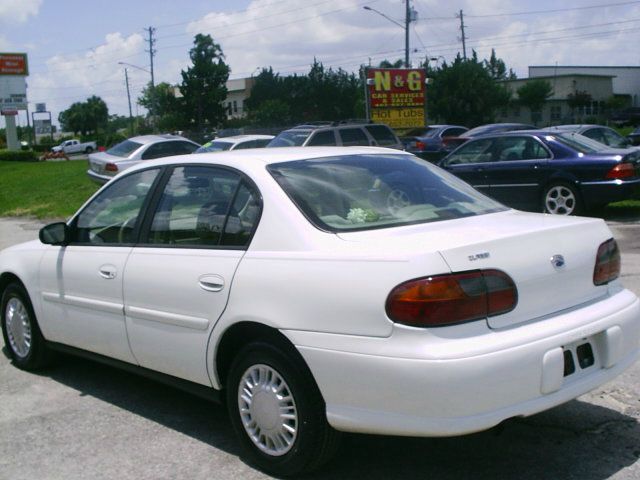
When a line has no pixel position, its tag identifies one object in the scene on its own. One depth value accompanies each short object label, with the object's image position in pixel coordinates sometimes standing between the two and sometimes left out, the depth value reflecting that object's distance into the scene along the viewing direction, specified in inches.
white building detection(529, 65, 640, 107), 3464.6
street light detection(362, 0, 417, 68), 1766.1
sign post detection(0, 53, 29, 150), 2564.0
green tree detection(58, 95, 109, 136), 4854.8
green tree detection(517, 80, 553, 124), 2738.7
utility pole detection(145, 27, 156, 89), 3221.0
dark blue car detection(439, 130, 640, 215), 513.7
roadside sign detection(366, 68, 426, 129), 1160.5
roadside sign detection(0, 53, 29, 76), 2625.5
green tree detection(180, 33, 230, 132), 3233.3
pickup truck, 3181.6
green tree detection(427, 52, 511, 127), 2149.4
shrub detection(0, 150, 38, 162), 1999.3
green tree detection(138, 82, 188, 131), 3260.3
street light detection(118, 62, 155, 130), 3026.3
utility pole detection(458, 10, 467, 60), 2846.0
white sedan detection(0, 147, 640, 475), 133.2
